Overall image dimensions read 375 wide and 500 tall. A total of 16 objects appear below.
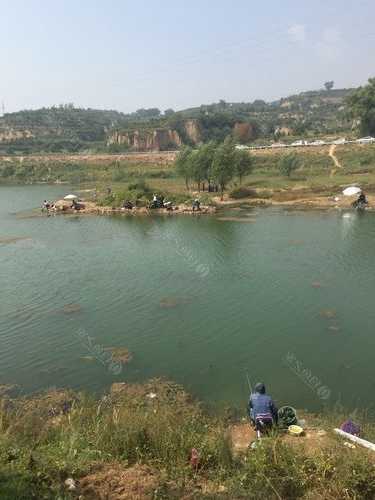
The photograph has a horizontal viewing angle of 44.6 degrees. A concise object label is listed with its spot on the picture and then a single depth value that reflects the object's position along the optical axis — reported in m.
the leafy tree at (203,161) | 55.47
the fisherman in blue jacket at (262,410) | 11.74
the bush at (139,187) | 55.03
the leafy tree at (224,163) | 53.15
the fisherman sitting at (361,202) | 46.09
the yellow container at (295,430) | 11.53
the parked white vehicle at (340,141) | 94.03
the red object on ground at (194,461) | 9.35
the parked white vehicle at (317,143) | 94.43
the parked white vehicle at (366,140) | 88.38
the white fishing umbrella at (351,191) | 48.67
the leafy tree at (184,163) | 58.19
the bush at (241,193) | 54.84
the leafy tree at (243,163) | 58.22
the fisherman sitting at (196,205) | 48.56
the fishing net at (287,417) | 12.11
